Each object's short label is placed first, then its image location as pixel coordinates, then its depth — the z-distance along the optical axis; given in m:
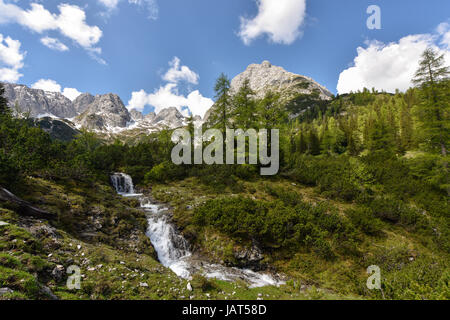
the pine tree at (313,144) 49.25
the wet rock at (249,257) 9.96
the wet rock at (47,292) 4.30
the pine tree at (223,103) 23.14
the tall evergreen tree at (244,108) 21.91
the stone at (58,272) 5.27
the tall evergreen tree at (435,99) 16.47
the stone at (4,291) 3.52
